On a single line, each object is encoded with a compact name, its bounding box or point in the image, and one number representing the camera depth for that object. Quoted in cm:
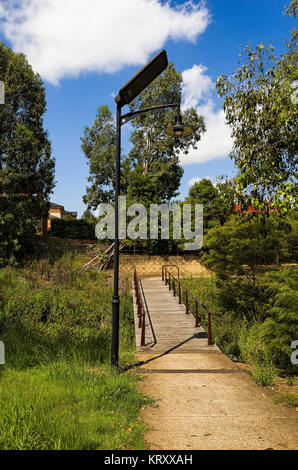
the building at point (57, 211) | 4675
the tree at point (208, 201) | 2675
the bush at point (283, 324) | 718
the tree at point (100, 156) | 3212
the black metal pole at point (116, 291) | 688
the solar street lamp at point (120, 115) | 645
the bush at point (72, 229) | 2931
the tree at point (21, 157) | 2003
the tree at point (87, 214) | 3753
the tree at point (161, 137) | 3045
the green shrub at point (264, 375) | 656
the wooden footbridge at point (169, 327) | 928
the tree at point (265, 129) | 708
